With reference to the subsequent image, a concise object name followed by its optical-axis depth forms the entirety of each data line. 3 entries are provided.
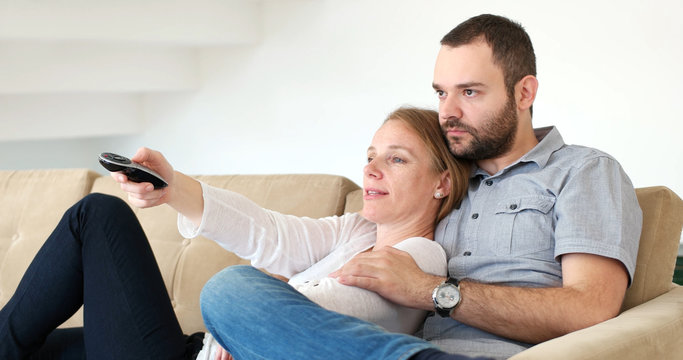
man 1.42
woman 1.59
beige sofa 1.32
